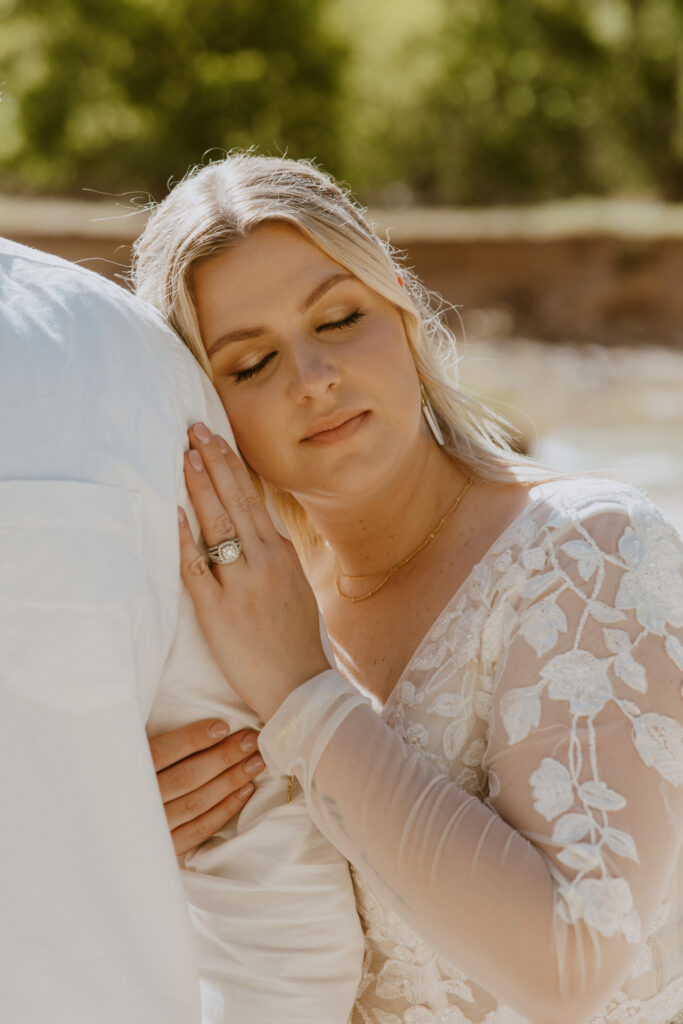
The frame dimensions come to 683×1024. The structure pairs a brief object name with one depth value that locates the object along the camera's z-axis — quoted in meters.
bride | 1.37
